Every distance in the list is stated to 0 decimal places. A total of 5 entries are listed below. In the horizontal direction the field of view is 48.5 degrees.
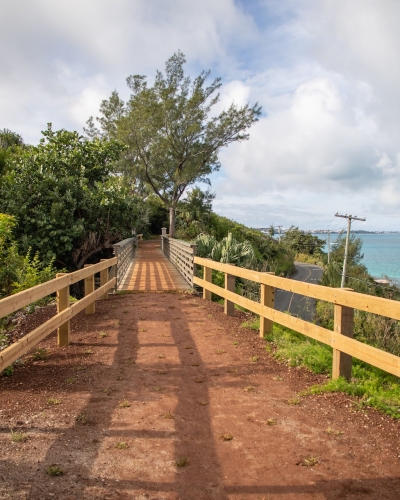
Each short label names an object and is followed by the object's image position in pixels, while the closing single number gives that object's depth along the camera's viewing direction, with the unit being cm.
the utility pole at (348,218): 3352
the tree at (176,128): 3397
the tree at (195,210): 3882
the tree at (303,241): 6003
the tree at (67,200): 1797
